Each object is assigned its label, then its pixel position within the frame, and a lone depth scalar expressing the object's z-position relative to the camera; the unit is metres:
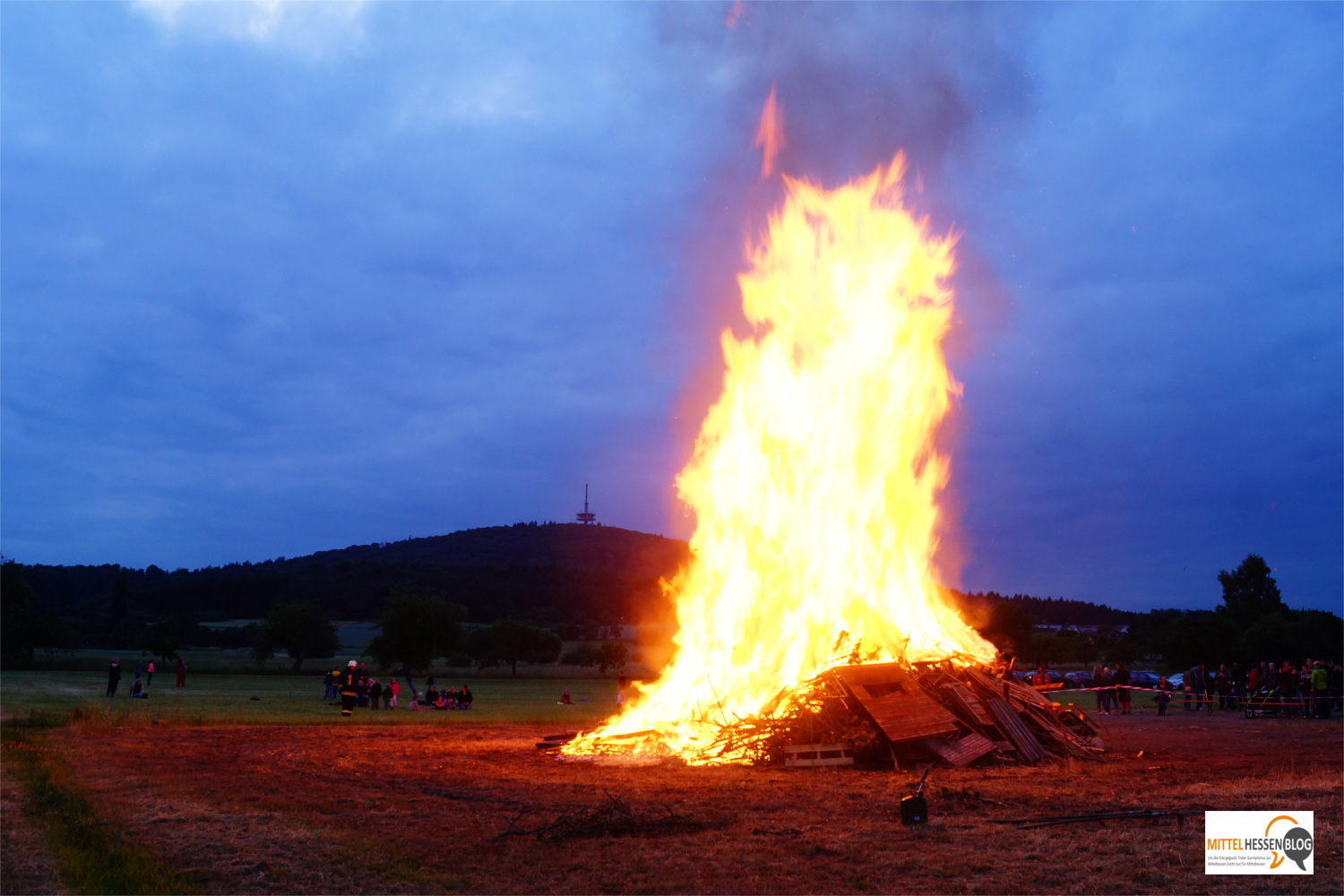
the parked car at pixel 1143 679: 49.31
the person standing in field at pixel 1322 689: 26.47
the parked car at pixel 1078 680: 47.53
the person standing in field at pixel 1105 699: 32.06
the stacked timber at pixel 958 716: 15.48
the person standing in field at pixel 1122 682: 31.57
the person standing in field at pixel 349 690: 26.34
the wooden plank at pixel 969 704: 16.47
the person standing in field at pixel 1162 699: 29.61
